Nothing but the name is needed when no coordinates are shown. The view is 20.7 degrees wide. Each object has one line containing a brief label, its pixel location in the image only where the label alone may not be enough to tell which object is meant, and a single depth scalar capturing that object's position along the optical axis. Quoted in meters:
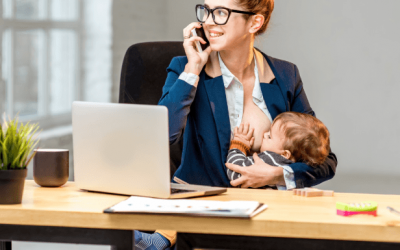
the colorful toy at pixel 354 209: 2.43
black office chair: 3.39
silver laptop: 2.53
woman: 3.07
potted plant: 2.49
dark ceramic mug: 2.74
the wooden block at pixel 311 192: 2.65
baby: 2.93
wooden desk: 2.37
